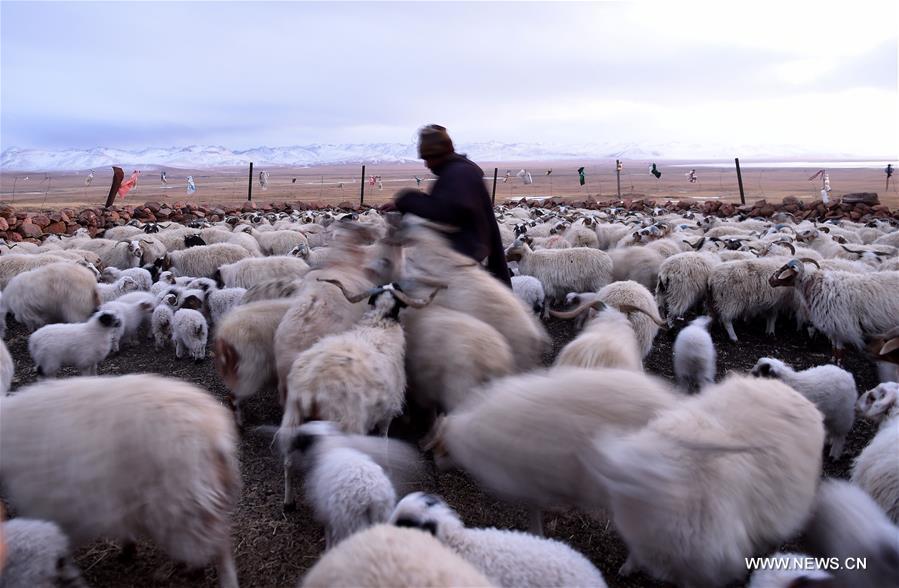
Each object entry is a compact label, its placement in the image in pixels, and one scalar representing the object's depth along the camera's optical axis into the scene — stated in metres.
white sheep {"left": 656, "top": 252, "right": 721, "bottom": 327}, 7.77
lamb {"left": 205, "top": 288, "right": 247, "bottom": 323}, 7.29
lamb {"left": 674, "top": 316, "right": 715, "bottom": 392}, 5.04
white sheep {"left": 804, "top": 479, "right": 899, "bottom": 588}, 2.22
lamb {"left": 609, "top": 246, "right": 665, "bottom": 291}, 8.89
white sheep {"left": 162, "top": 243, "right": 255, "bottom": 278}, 9.62
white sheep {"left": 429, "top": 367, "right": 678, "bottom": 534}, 2.72
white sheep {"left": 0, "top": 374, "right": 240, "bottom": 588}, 2.51
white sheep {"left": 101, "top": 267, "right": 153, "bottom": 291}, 8.86
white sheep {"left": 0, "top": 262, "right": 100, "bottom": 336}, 7.12
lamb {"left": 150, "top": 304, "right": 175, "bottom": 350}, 6.88
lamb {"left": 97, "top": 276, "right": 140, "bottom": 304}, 8.10
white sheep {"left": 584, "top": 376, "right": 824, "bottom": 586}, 2.26
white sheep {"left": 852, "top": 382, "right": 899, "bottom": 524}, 2.90
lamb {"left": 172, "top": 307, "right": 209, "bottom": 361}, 6.45
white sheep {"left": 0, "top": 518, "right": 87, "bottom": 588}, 2.40
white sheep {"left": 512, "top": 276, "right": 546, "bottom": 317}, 7.77
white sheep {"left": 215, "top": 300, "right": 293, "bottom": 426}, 4.57
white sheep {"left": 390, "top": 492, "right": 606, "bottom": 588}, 2.32
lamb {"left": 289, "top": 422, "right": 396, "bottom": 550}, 2.83
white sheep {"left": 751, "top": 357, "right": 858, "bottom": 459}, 4.32
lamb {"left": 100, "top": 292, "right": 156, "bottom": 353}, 6.84
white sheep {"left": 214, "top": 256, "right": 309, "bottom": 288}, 8.14
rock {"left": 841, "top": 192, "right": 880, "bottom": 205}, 18.78
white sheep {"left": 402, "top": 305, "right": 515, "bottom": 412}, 3.80
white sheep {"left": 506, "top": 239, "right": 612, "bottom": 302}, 9.01
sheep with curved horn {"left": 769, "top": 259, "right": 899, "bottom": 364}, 6.34
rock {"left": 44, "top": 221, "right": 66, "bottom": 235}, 14.64
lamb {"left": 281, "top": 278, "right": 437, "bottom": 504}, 3.38
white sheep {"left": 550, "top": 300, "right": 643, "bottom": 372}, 3.86
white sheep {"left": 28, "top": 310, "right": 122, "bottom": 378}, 5.56
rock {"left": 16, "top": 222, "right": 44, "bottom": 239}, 13.54
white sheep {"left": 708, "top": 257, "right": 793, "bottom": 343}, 7.44
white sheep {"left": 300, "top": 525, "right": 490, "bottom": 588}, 1.86
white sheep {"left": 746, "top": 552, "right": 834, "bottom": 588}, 2.26
